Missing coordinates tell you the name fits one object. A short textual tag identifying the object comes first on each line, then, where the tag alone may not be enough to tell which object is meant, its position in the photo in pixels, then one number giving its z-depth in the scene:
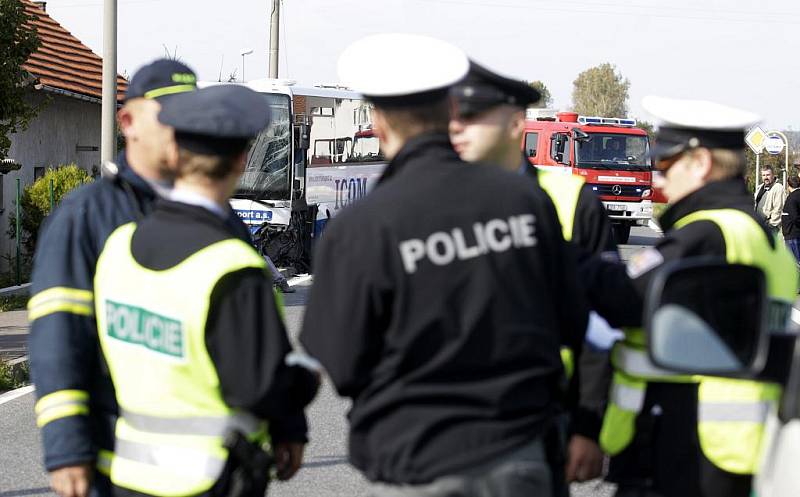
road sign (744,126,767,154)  29.41
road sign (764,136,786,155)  30.96
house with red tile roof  22.95
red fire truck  31.47
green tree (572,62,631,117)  118.19
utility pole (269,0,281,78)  31.30
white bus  22.33
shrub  20.22
